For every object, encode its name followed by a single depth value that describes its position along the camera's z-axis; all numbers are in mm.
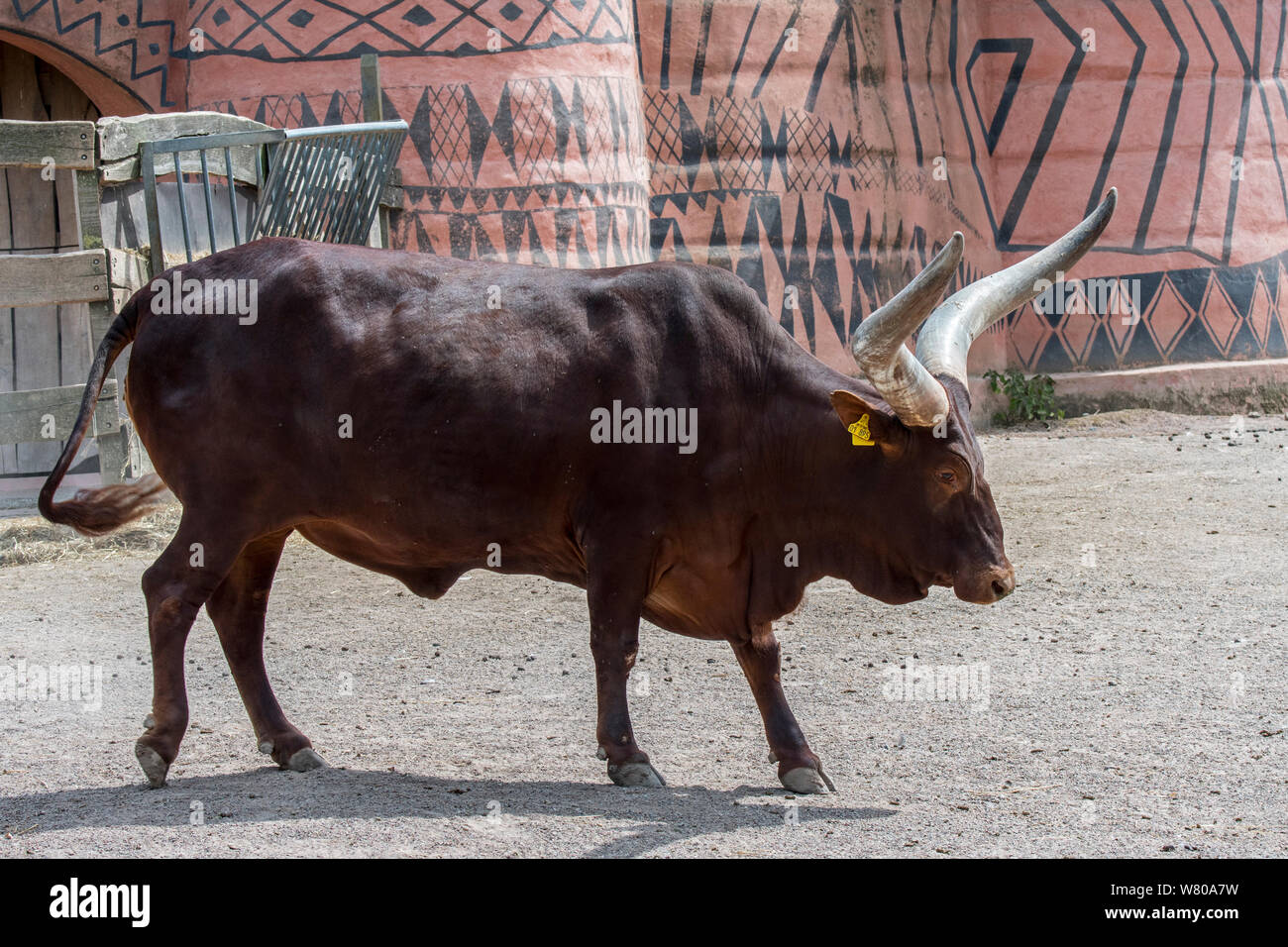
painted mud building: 10133
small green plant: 13859
